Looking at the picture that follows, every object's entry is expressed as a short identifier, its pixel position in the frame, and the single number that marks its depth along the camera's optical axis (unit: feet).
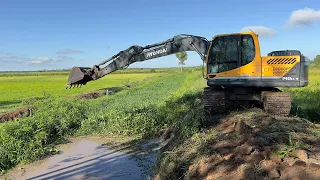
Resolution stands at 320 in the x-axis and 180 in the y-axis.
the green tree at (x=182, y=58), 295.07
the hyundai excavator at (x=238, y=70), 27.50
